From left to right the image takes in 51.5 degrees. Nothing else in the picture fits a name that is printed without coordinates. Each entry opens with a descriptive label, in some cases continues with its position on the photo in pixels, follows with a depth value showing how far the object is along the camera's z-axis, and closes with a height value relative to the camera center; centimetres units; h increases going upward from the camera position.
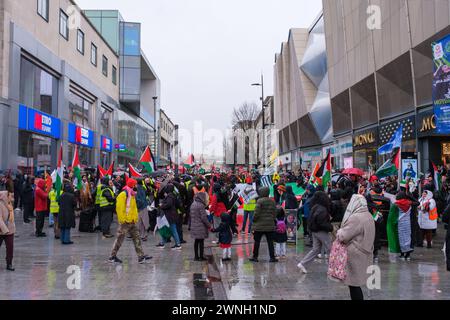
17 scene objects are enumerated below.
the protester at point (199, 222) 1057 -78
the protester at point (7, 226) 911 -73
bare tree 6972 +1112
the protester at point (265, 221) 1017 -73
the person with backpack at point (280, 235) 1061 -110
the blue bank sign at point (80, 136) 3369 +410
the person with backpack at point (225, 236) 1048 -109
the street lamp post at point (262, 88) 3866 +827
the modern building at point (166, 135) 9654 +1210
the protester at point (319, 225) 900 -73
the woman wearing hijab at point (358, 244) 603 -74
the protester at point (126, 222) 1004 -73
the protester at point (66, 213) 1283 -67
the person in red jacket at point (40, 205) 1416 -49
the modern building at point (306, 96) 4397 +928
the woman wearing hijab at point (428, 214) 1222 -73
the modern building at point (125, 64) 5072 +1401
